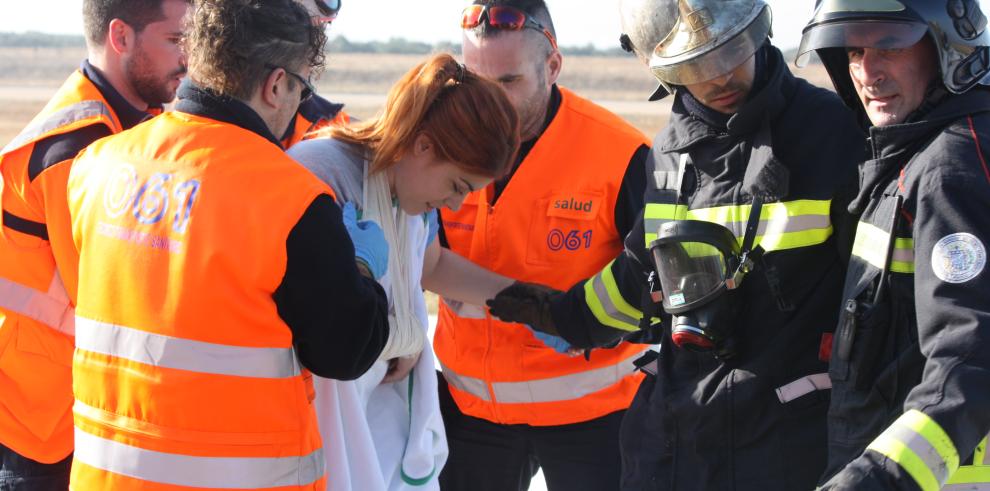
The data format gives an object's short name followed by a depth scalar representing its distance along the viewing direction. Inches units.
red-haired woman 107.1
